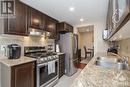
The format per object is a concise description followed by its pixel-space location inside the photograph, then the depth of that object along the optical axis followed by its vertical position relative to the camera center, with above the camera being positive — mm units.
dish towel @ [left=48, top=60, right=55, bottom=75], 1649 -606
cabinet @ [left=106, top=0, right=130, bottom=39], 269 +134
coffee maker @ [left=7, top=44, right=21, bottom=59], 1324 -143
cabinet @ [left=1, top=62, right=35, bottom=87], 1069 -575
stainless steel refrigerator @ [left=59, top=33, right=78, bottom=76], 2354 -182
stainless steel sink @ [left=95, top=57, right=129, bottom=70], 1067 -367
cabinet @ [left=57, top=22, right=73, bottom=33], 2358 +658
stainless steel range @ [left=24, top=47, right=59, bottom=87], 1468 -595
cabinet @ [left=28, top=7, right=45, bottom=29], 1544 +667
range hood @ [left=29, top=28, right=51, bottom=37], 1589 +342
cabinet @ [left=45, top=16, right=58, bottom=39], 1970 +608
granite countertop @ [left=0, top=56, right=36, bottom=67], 1114 -325
